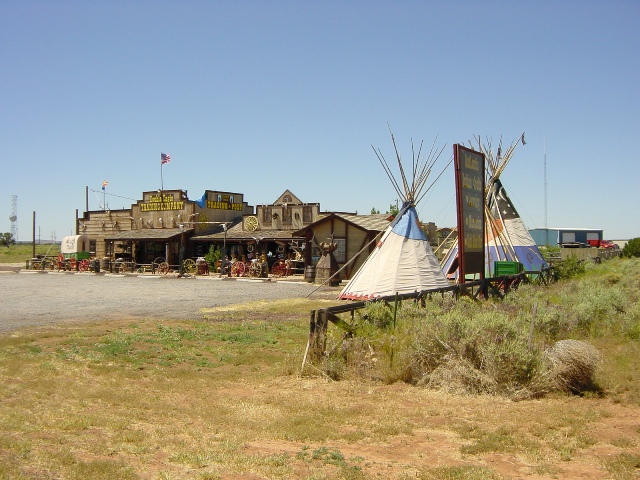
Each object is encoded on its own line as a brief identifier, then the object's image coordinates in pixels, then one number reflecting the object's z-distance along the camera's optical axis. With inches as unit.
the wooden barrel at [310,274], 1083.3
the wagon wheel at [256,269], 1218.6
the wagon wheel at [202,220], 1439.5
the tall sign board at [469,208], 611.5
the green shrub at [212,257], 1362.0
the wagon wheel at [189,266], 1344.7
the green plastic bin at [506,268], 788.6
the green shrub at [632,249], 1600.6
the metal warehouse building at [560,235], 2496.3
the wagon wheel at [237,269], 1241.4
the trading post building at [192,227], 1316.4
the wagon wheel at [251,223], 1356.4
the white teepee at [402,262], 697.6
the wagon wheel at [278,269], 1237.1
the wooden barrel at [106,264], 1434.5
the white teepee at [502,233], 926.4
